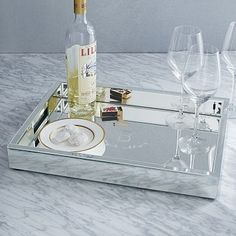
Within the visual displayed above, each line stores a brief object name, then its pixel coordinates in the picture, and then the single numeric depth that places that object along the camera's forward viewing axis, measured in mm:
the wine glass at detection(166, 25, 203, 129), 1484
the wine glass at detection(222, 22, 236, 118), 1545
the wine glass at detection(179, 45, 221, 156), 1379
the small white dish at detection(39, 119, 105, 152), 1396
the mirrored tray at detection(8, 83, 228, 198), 1316
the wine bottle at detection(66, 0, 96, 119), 1488
